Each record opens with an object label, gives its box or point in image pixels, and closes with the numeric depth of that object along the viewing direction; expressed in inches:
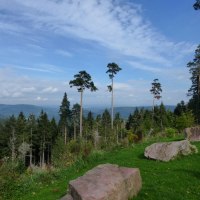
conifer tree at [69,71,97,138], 1233.8
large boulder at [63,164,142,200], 198.3
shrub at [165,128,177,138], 630.2
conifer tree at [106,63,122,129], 1268.4
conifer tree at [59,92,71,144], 2103.2
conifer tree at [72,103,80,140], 2232.5
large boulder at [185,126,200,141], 507.3
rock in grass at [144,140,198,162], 361.5
